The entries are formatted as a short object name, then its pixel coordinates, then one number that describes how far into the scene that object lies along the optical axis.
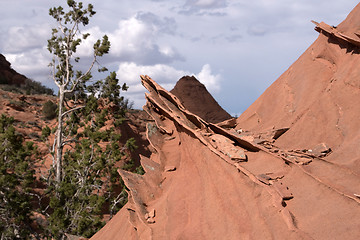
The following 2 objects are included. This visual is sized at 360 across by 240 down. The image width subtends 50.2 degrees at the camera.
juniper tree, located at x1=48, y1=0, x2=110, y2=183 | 24.94
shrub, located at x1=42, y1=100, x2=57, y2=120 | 44.03
